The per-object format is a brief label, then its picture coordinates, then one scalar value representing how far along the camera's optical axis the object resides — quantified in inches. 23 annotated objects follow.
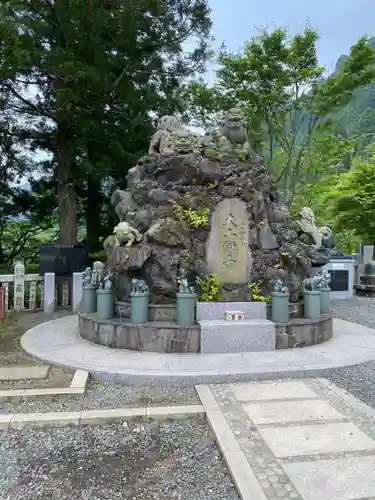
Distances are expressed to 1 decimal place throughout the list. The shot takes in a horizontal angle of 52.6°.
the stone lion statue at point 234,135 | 274.8
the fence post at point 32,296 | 348.8
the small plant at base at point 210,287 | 230.9
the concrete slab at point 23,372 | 174.1
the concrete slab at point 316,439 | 115.0
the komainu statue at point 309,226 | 278.4
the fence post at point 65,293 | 370.9
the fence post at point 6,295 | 310.4
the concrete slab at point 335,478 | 93.8
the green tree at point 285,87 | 478.0
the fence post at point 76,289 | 346.6
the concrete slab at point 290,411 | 136.5
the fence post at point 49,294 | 344.5
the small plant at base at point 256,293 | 235.9
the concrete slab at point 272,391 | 156.3
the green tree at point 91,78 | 355.6
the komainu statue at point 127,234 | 236.7
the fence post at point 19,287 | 338.0
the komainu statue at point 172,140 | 263.6
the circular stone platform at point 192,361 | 173.6
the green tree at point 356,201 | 527.5
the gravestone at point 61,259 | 370.6
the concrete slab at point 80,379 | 162.7
